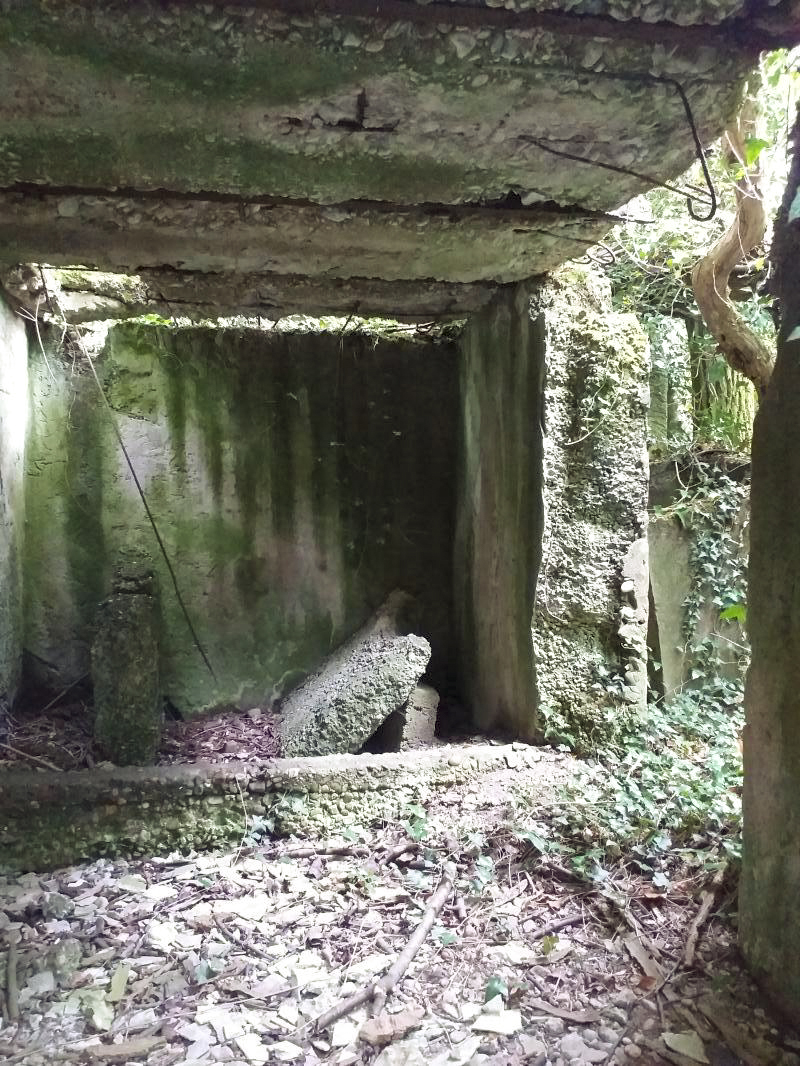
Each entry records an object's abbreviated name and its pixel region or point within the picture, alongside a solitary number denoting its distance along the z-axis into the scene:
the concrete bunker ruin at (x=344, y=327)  1.52
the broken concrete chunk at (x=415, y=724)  3.19
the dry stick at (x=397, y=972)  1.82
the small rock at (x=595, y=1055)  1.65
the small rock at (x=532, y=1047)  1.68
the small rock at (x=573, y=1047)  1.67
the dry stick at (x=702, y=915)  1.89
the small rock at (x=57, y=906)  2.25
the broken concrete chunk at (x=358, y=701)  3.06
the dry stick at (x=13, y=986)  1.86
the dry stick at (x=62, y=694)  3.54
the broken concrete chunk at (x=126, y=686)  3.09
